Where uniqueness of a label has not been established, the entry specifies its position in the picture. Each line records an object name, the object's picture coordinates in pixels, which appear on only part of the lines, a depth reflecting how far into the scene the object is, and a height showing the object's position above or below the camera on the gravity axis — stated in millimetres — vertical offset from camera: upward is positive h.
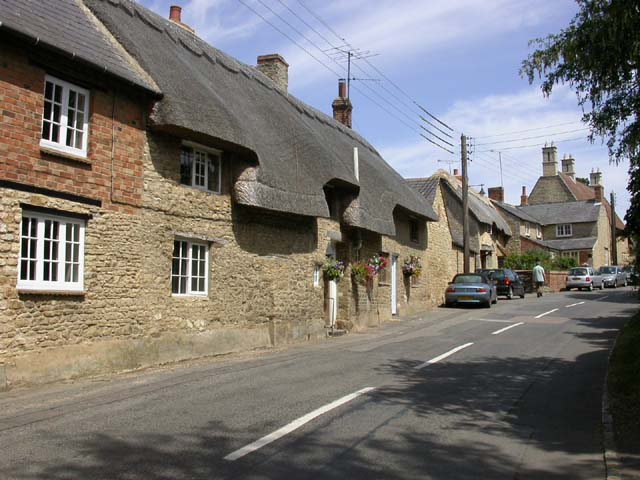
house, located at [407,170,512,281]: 31516 +4122
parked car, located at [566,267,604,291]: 40781 +594
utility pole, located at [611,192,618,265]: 57138 +6437
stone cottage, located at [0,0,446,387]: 9891 +1831
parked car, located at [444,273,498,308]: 26094 -83
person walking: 34906 +535
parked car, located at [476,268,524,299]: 31797 +394
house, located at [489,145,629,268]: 59969 +7164
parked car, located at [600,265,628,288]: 44906 +792
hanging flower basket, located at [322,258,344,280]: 18406 +593
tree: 6352 +2457
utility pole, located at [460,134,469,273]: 29641 +3621
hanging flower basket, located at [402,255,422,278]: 24859 +855
